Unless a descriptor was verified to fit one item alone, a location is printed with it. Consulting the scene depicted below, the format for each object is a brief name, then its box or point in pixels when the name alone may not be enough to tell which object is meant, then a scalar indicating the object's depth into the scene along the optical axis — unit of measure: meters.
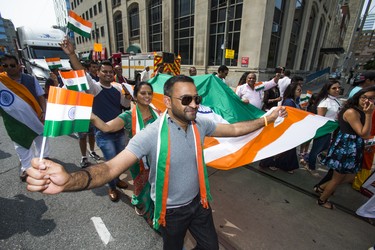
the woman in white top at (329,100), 3.39
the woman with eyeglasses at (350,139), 2.34
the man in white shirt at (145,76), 10.41
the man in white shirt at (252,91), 4.57
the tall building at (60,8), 57.68
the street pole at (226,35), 12.77
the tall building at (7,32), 63.35
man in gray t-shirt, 1.44
